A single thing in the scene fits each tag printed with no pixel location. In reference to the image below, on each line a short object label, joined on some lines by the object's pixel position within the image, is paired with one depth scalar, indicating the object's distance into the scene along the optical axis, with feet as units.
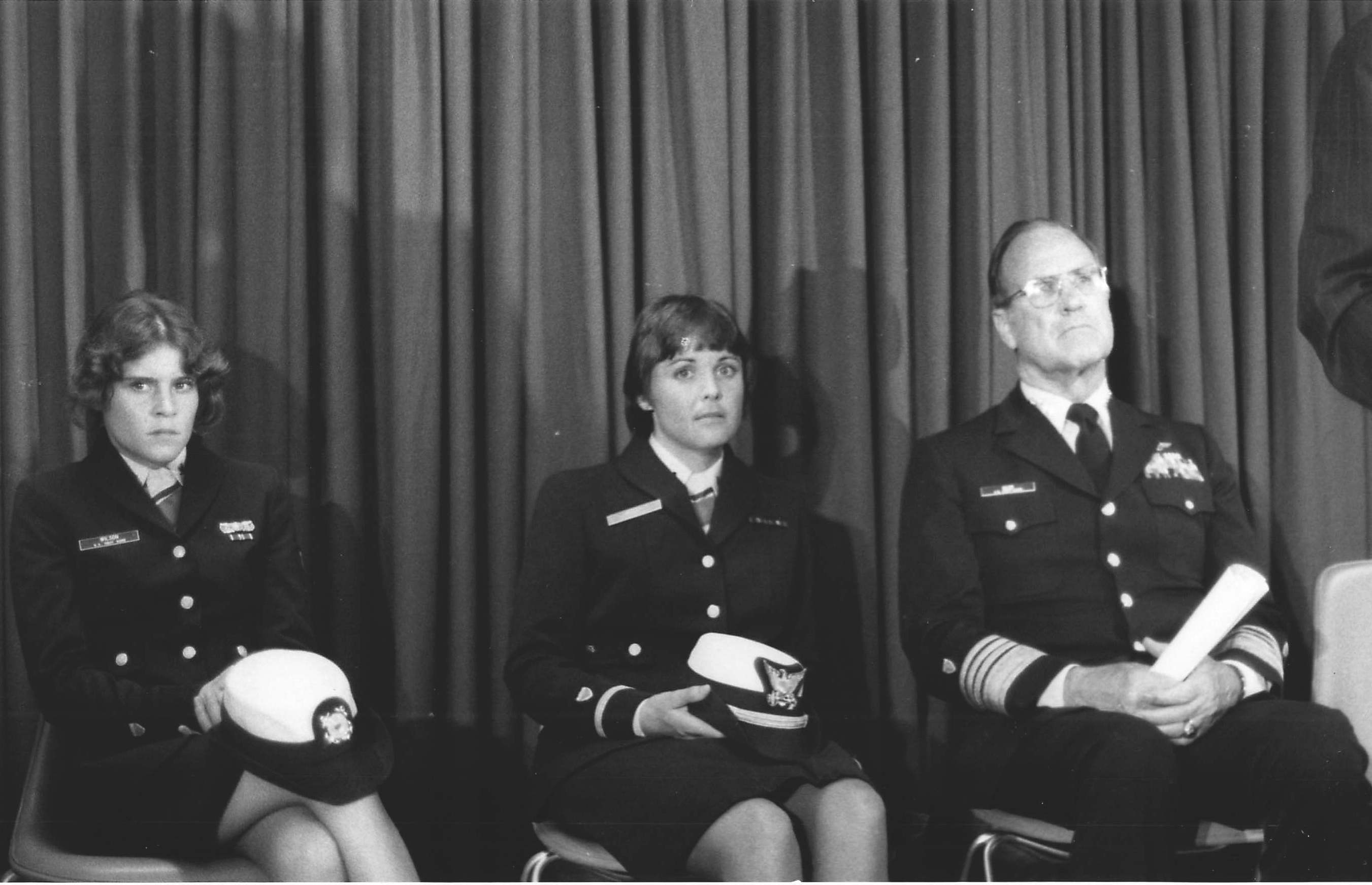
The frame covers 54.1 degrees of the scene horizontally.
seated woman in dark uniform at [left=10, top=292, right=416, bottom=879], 6.82
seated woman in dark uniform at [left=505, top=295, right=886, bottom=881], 6.89
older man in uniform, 6.71
